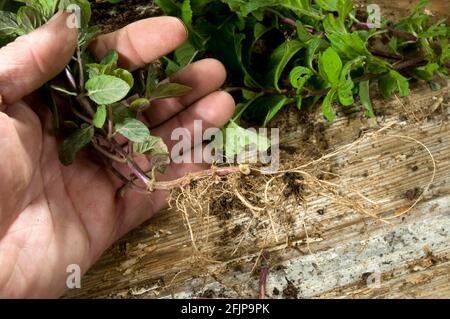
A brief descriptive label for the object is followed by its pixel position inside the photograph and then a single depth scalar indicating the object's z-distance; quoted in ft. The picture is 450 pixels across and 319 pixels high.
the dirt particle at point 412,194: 1.61
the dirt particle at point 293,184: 1.58
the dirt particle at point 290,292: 1.57
